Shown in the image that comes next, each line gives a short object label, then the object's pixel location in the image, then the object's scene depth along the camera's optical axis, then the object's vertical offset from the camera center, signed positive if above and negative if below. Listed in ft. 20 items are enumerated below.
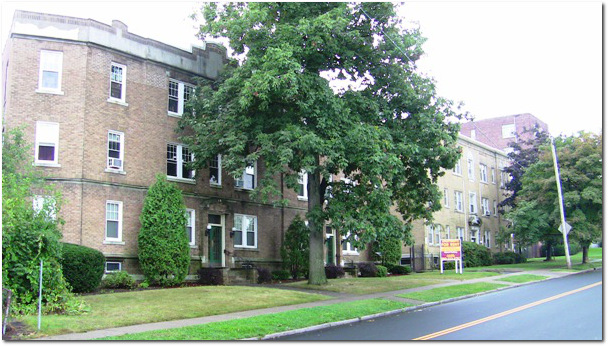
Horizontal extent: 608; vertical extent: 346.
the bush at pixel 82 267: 61.77 -3.11
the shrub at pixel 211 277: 78.23 -5.52
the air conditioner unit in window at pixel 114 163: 73.87 +10.49
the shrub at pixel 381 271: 105.41 -6.67
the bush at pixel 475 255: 138.72 -4.80
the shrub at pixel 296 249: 92.58 -1.92
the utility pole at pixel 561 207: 107.86 +5.96
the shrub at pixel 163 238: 71.72 +0.18
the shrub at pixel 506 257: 155.12 -6.16
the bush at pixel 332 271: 96.73 -5.99
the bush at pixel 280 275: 87.66 -5.94
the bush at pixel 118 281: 68.13 -5.19
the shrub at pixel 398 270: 114.32 -6.91
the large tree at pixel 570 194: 116.16 +9.22
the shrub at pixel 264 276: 83.87 -5.83
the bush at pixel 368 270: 105.40 -6.36
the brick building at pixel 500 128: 223.51 +45.95
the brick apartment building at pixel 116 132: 70.13 +14.70
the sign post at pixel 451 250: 104.37 -2.55
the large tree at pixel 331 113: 62.69 +15.92
